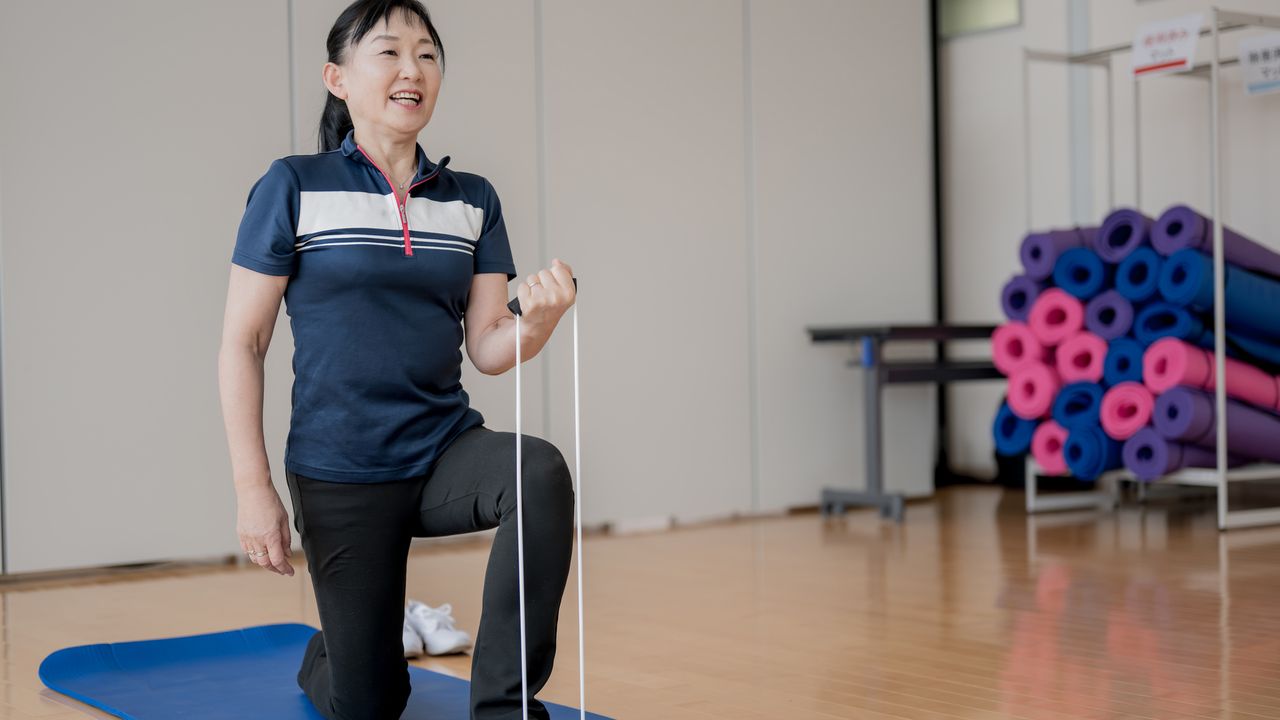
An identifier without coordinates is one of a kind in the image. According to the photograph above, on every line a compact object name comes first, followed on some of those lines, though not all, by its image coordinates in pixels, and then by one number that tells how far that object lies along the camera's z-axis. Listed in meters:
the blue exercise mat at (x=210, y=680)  2.56
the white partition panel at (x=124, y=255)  4.21
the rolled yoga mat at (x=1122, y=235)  5.09
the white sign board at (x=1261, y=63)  5.17
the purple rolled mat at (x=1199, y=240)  4.92
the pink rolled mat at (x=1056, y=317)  5.32
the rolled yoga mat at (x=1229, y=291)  4.87
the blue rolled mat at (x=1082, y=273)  5.24
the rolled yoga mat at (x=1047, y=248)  5.40
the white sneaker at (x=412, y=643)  3.06
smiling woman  2.04
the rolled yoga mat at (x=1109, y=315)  5.14
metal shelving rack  4.80
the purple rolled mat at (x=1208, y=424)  4.88
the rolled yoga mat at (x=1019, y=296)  5.50
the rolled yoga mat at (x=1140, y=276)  5.05
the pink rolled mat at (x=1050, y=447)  5.35
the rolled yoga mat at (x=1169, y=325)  4.98
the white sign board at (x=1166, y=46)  5.09
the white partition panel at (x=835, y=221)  5.87
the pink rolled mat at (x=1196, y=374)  4.91
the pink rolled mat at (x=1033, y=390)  5.39
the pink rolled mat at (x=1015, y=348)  5.46
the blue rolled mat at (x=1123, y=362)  5.09
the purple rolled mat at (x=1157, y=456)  4.96
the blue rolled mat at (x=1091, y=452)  5.17
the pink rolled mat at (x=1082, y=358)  5.22
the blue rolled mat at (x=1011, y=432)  5.52
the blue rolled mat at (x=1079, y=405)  5.25
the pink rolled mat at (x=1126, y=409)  5.04
